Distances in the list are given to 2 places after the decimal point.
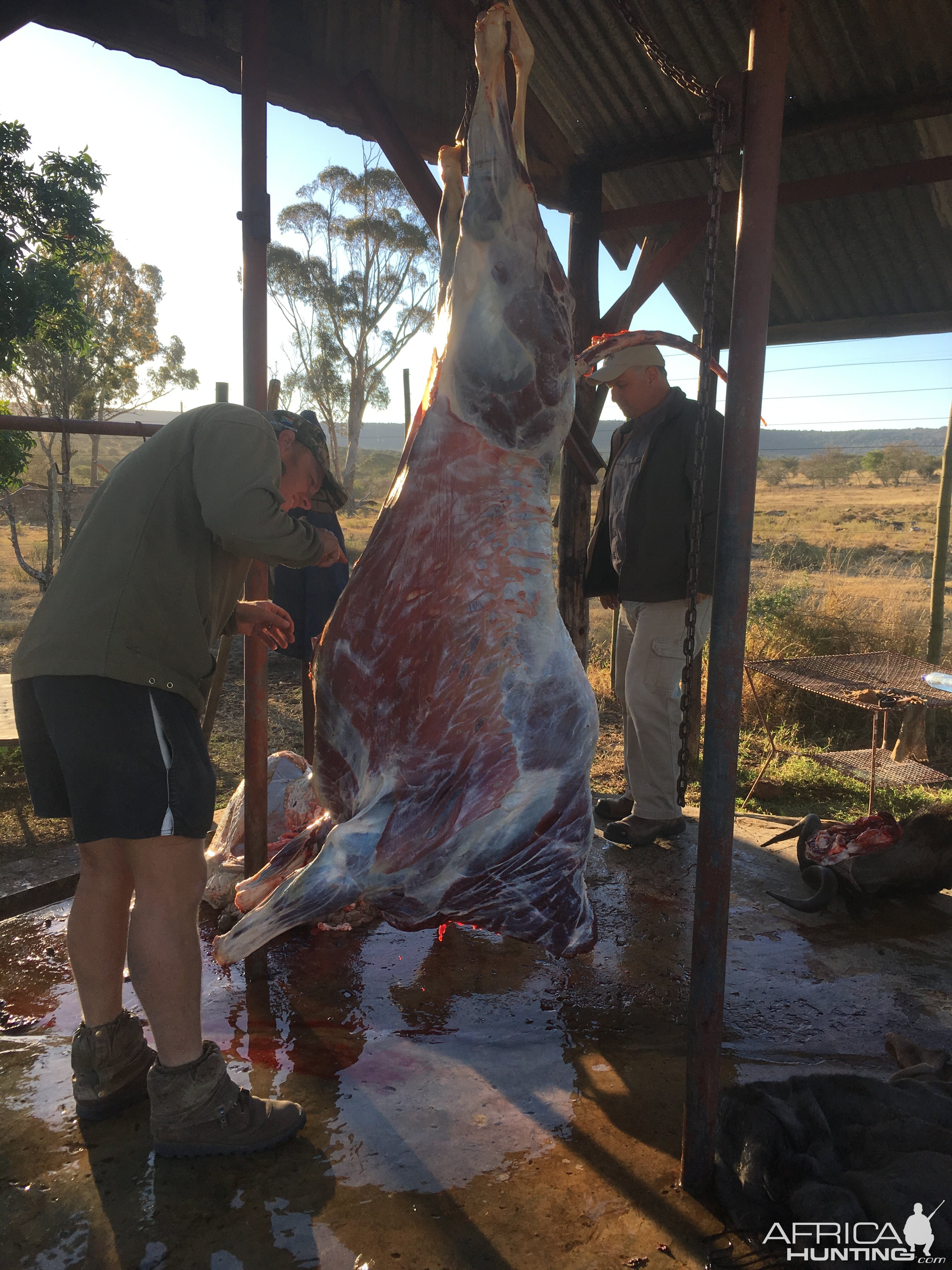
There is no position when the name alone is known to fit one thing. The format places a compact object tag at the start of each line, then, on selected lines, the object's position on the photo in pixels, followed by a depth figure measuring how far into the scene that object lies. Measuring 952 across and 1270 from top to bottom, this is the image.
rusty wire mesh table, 4.57
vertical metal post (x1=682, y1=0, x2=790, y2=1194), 1.73
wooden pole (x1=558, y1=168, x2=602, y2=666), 4.84
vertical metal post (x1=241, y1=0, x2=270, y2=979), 2.55
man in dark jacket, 4.03
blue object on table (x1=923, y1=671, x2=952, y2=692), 3.35
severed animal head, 3.36
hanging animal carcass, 1.92
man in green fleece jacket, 1.99
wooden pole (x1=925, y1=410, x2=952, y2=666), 7.03
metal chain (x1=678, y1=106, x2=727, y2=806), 1.88
